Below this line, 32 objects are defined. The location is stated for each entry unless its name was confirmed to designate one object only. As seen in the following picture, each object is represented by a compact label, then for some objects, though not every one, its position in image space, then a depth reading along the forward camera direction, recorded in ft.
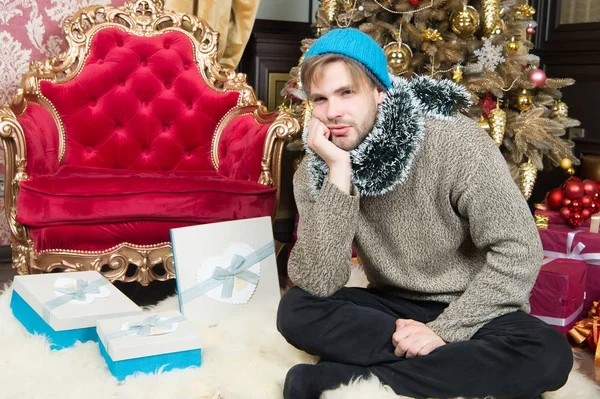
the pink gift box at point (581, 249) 8.27
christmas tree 9.71
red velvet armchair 8.02
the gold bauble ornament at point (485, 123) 9.87
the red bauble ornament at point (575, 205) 8.81
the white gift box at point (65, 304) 6.58
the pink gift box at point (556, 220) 8.98
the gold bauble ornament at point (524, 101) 10.22
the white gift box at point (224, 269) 7.54
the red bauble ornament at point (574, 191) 8.85
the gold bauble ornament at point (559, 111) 10.50
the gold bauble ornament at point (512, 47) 10.13
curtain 11.46
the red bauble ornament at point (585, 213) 8.80
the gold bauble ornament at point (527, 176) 10.14
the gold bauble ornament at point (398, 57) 9.60
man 5.28
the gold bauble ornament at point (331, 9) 10.33
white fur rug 5.65
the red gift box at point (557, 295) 7.59
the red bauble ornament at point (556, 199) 9.01
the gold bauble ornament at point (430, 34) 9.66
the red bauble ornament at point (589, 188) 8.95
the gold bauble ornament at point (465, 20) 9.59
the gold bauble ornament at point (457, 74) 9.73
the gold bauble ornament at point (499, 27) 9.95
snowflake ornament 9.94
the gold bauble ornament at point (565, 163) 10.36
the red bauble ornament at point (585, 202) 8.81
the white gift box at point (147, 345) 5.92
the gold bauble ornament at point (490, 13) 9.68
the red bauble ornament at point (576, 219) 8.76
